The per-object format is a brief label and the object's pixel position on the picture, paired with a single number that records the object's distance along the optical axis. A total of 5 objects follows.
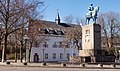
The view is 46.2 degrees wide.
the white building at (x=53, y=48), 41.20
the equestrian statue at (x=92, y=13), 22.03
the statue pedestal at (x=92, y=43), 21.28
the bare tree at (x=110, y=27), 39.49
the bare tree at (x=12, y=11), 21.29
